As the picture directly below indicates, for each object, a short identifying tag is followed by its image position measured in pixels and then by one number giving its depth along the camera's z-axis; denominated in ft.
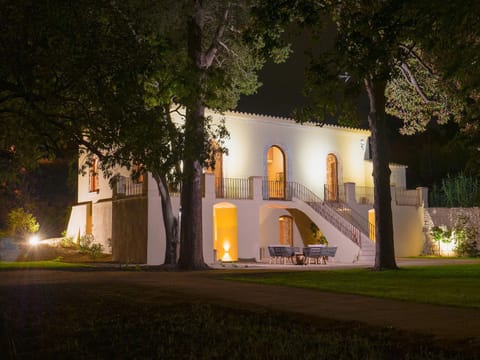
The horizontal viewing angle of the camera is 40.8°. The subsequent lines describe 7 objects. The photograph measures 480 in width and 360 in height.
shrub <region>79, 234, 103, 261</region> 87.19
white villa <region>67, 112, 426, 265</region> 80.73
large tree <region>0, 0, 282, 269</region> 34.14
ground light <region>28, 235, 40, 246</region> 110.01
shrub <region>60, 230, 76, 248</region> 97.91
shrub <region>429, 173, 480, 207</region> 105.40
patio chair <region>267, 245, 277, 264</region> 77.75
